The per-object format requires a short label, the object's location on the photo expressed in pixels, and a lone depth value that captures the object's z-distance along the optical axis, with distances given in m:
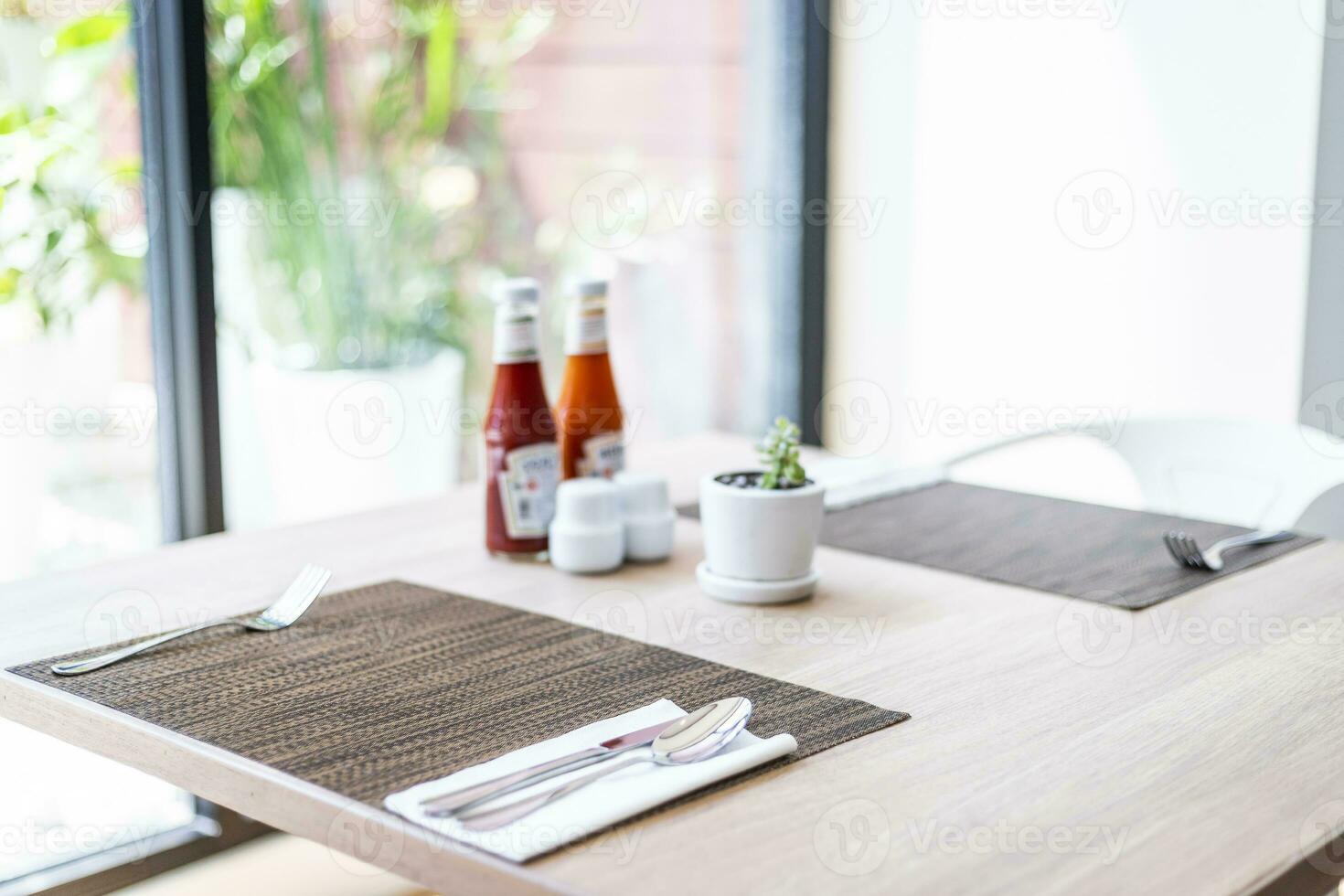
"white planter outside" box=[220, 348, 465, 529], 2.01
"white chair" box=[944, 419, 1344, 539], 1.60
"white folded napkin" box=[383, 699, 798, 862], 0.70
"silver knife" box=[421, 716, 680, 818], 0.72
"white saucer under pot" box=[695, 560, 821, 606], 1.12
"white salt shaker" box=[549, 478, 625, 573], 1.19
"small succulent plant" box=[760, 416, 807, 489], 1.13
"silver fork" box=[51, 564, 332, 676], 0.97
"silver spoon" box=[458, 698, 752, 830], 0.73
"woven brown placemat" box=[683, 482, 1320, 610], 1.19
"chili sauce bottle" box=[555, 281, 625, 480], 1.26
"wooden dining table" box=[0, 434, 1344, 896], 0.69
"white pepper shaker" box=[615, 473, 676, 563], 1.23
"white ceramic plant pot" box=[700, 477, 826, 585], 1.10
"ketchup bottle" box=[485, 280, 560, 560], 1.21
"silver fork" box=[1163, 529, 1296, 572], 1.22
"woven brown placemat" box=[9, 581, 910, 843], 0.82
